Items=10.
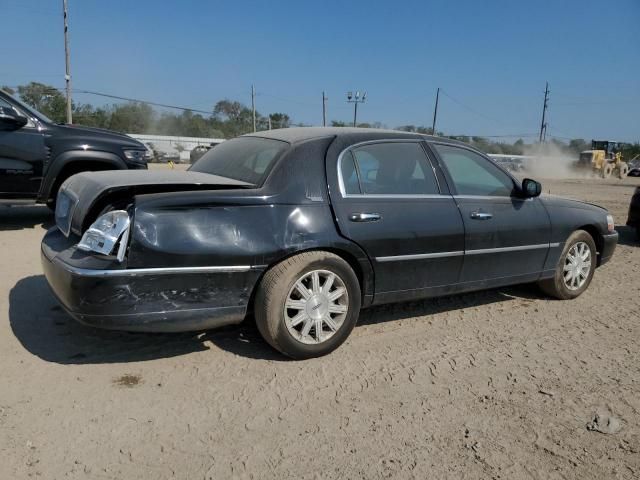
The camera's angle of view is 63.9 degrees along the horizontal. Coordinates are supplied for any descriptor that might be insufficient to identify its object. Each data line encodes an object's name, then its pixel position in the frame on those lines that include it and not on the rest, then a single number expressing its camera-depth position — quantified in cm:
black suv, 662
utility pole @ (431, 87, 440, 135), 4991
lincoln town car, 291
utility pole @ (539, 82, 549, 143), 6772
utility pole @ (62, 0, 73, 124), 2622
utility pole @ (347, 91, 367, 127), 4555
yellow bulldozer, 3578
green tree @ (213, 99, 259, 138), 6346
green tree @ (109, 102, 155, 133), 5397
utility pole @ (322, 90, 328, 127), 4569
